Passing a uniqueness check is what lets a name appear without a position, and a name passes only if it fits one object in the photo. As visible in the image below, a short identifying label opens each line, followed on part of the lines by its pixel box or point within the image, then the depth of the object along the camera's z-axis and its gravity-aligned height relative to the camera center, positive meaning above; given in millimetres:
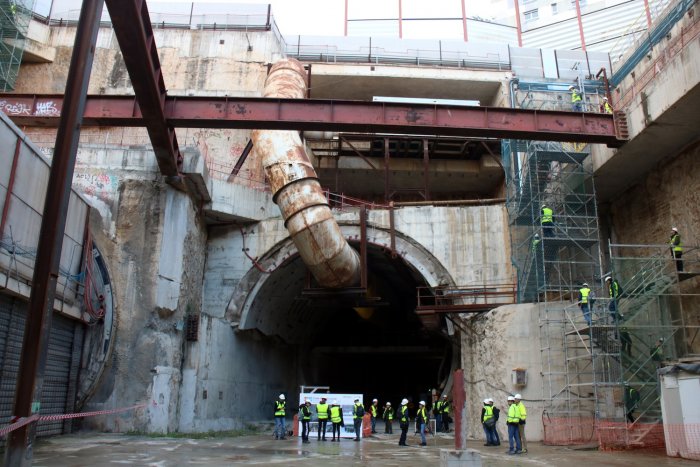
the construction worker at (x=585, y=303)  14525 +1943
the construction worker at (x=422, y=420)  15273 -1049
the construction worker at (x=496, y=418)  14141 -877
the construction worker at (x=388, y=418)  20203 -1289
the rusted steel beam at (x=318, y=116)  15266 +6818
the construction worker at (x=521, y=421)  12844 -853
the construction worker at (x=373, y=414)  19703 -1197
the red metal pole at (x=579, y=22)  43925 +26998
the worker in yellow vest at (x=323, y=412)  16062 -881
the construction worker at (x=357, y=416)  16859 -1026
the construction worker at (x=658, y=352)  14176 +752
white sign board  17000 -911
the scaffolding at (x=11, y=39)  23000 +13317
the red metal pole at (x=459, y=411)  8531 -441
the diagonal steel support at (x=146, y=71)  12023 +7064
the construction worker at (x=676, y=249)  14656 +3322
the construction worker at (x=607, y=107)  18438 +8588
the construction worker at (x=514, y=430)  12562 -1036
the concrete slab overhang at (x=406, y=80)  25766 +13198
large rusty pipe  16969 +5004
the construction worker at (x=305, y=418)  16156 -1052
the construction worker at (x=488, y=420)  14047 -921
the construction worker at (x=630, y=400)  14569 -432
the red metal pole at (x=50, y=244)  7594 +1817
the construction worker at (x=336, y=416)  16094 -983
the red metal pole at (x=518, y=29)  43419 +26551
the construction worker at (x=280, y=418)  16328 -1109
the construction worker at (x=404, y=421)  14992 -1022
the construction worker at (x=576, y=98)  18995 +9289
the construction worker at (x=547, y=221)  16844 +4575
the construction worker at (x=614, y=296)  14142 +2101
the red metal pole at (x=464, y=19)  39788 +24411
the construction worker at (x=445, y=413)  20016 -1096
